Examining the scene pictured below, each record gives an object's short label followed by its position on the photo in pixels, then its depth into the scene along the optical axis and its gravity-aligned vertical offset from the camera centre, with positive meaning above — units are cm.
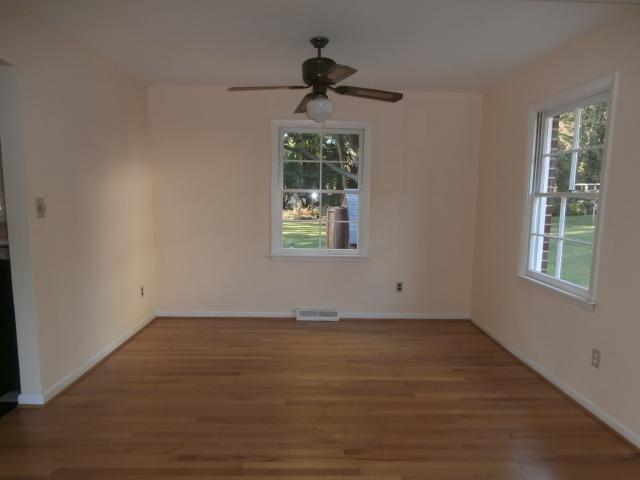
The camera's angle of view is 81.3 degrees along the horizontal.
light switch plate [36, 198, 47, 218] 238 -10
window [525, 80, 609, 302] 253 +4
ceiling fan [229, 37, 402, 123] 232 +69
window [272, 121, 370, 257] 407 +9
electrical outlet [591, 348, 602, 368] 238 -101
